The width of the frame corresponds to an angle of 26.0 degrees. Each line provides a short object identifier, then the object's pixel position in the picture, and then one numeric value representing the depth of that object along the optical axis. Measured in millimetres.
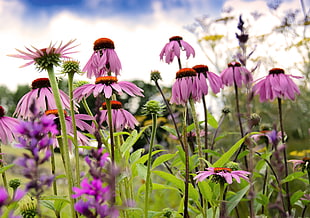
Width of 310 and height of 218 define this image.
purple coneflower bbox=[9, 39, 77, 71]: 799
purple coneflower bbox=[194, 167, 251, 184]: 881
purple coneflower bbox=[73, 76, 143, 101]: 866
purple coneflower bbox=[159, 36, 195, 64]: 1167
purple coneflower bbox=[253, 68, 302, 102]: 1108
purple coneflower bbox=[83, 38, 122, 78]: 999
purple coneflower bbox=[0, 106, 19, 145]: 933
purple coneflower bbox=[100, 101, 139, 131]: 984
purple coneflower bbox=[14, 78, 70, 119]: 904
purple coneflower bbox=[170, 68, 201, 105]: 998
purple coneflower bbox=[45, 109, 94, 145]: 902
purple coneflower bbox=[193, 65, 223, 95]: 1091
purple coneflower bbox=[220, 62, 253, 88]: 1155
